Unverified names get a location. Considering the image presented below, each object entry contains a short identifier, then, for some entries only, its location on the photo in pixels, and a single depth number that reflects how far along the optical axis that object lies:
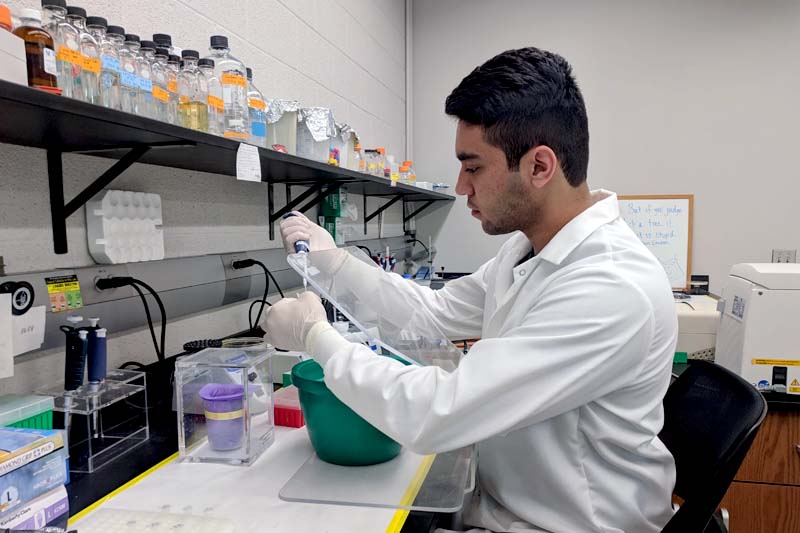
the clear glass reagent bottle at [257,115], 1.31
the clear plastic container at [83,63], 0.84
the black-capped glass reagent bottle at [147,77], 0.99
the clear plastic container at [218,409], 0.99
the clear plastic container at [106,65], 0.91
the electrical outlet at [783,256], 3.06
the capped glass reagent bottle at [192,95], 1.12
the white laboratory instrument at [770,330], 1.72
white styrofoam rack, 1.16
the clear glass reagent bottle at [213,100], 1.15
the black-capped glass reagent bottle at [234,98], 1.21
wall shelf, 0.74
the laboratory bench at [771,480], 1.78
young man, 0.85
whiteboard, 3.21
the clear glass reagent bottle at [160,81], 1.04
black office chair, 0.80
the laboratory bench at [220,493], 0.80
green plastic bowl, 0.96
